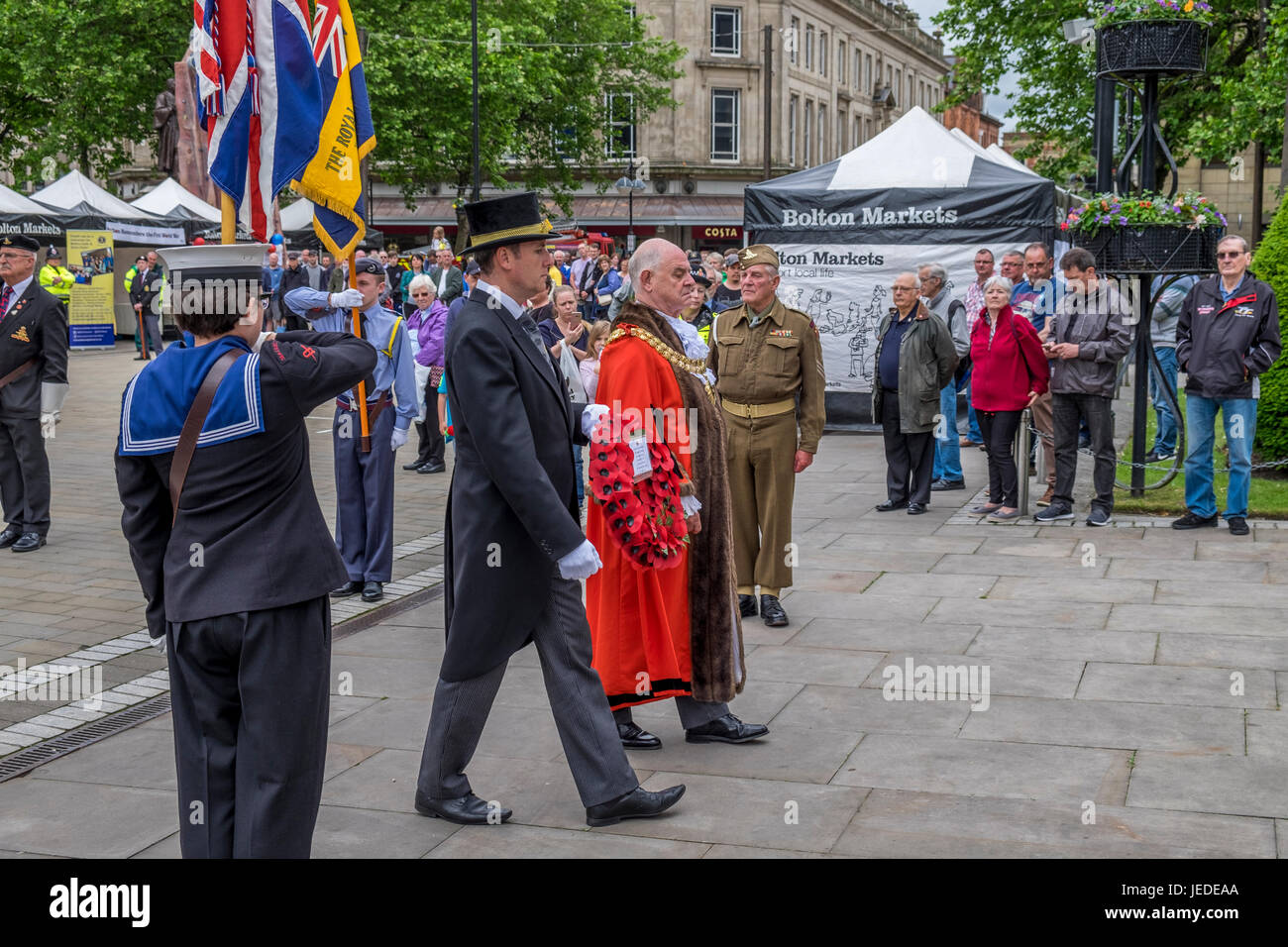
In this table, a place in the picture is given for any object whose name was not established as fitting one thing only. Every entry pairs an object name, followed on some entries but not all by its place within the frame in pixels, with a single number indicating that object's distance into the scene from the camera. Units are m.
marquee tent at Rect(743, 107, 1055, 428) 15.10
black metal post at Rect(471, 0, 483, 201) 25.46
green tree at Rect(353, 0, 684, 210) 33.56
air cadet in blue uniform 8.21
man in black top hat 4.36
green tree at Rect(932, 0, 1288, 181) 21.72
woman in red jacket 10.45
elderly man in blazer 9.47
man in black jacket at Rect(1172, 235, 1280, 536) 9.27
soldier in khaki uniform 7.12
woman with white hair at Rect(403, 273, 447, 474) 11.50
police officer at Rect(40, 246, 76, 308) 25.52
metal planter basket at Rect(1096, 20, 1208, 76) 10.53
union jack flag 6.41
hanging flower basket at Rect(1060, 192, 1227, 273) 10.11
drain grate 5.38
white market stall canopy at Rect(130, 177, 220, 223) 31.48
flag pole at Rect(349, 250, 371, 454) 7.94
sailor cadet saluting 3.51
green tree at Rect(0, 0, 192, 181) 31.09
